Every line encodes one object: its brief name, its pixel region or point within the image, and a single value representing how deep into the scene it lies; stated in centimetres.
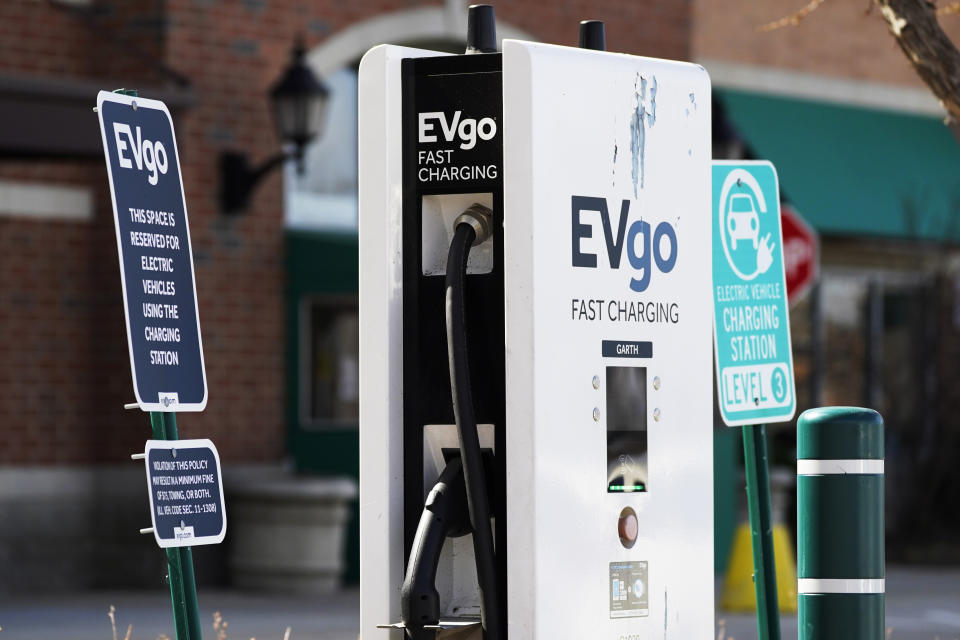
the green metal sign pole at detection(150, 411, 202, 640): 1077
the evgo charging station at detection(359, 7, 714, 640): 948
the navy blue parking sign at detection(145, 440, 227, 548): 1058
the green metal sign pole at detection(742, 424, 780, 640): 1323
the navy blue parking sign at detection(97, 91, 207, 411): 1059
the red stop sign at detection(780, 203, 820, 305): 2437
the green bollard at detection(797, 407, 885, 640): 1093
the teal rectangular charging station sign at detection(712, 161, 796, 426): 1348
